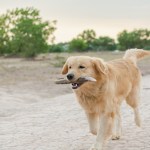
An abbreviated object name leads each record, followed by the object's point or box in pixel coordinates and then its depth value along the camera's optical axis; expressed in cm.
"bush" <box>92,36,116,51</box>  7822
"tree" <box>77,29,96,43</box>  8081
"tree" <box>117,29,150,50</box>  8169
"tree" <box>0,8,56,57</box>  4900
